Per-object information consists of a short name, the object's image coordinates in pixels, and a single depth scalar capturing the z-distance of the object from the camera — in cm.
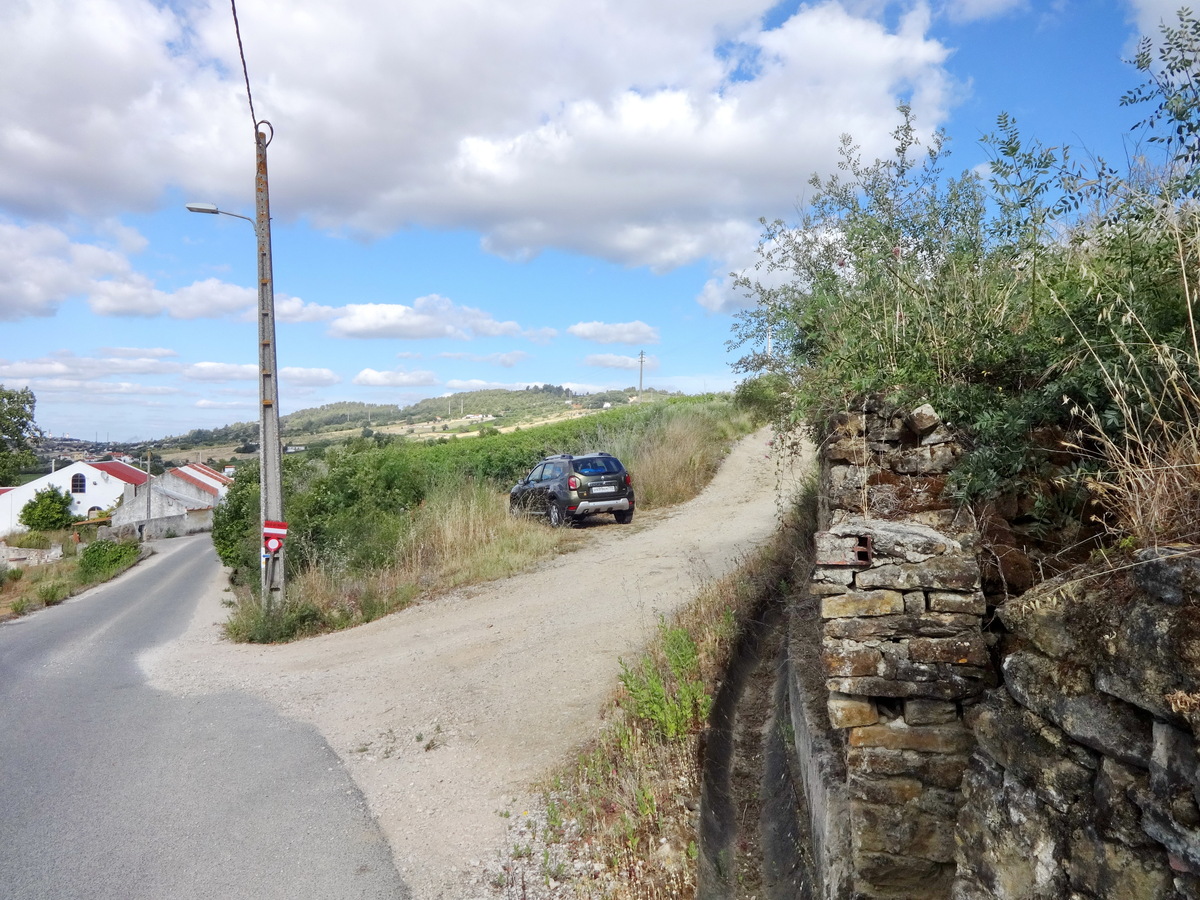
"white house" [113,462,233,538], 6638
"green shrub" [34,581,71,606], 2330
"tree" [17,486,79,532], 6562
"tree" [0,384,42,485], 7394
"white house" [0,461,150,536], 7456
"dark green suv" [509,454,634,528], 1811
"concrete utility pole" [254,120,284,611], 1284
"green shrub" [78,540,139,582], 3398
